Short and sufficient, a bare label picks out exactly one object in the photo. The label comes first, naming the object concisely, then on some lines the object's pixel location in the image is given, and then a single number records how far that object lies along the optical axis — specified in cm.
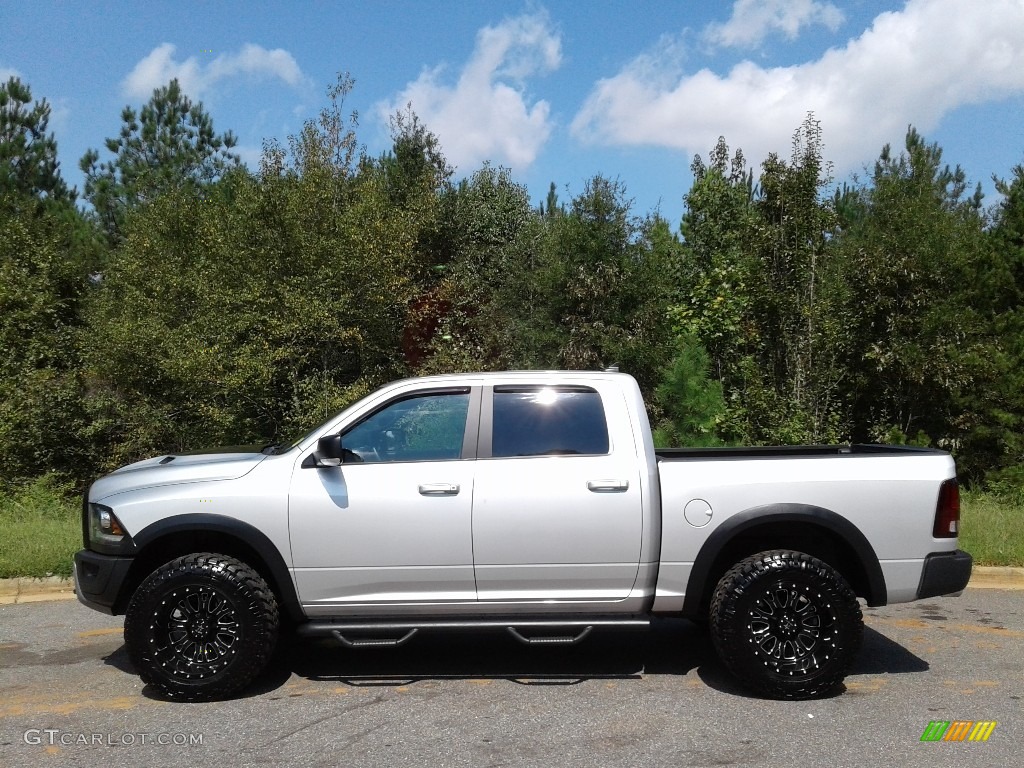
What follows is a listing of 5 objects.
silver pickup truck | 521
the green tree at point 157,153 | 3069
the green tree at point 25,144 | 2850
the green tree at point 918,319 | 1608
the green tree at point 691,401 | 1498
